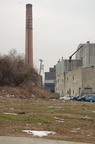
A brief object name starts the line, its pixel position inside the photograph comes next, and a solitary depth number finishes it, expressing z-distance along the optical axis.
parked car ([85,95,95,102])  44.58
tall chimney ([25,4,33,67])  75.56
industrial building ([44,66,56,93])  134.62
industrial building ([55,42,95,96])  64.62
